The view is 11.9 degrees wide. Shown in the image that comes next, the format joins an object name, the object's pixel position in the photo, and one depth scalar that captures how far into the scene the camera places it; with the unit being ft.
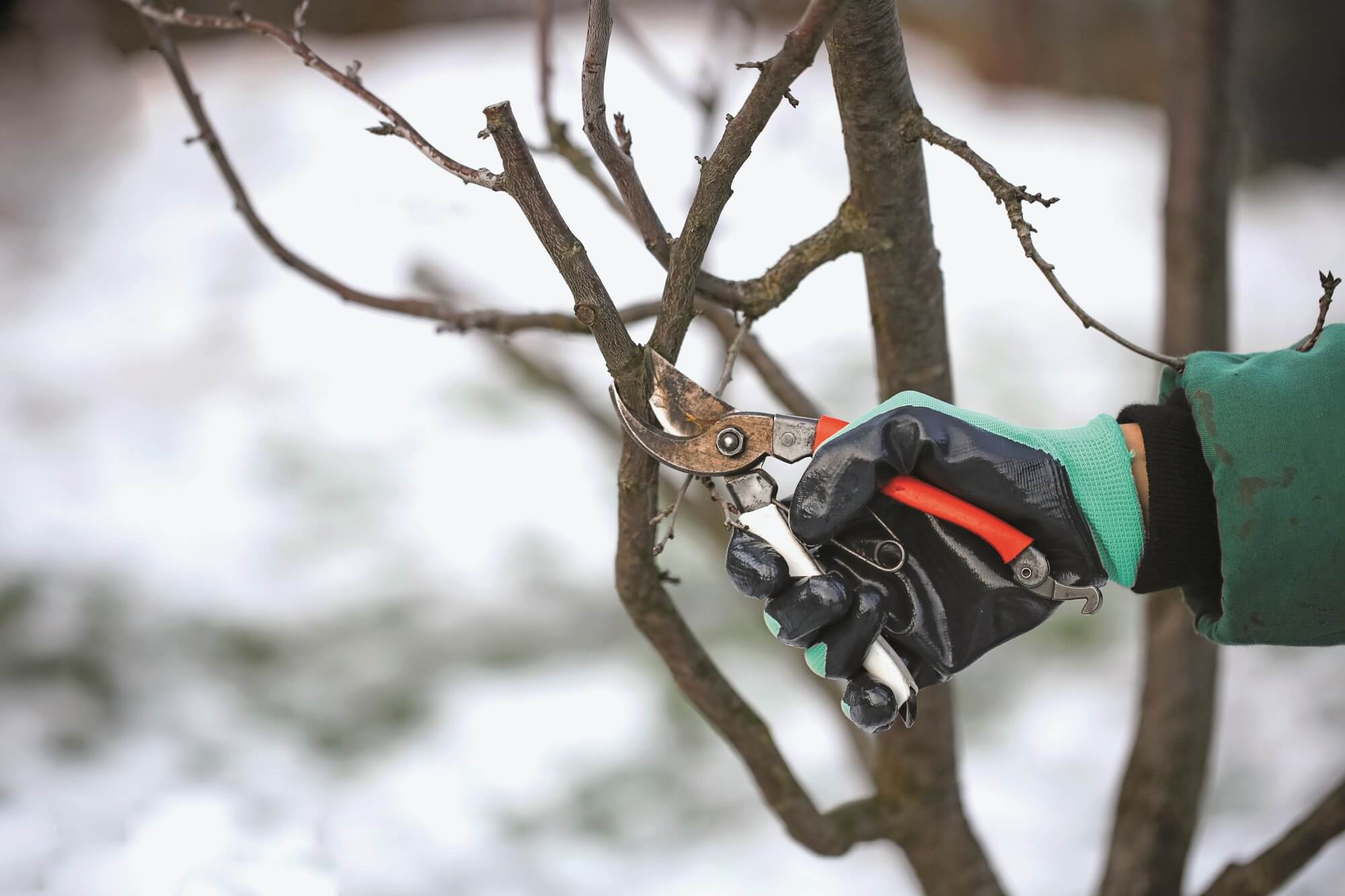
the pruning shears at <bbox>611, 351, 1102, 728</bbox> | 8.94
